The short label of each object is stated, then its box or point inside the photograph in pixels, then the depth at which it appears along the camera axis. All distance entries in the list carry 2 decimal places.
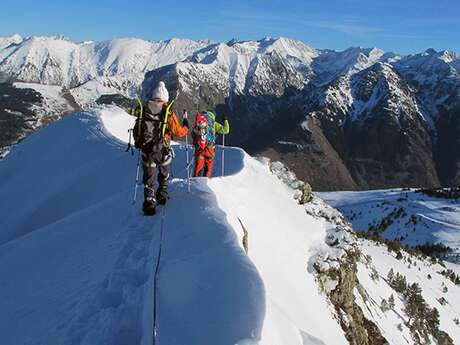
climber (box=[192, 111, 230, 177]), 18.98
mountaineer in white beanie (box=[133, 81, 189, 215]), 13.89
